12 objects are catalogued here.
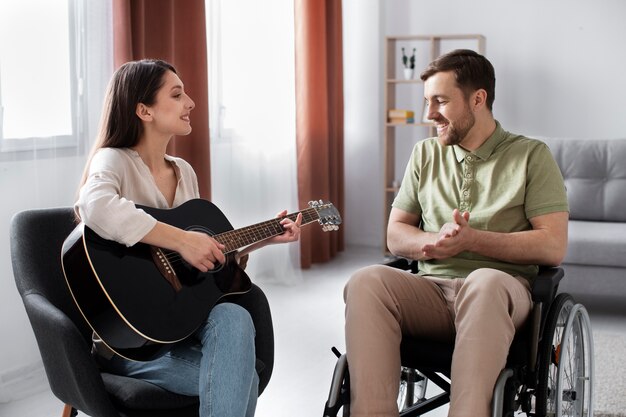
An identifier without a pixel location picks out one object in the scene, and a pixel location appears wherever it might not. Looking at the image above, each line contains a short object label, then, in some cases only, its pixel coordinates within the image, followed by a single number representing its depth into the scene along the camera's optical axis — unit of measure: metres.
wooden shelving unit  5.11
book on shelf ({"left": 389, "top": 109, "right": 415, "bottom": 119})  5.12
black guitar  1.57
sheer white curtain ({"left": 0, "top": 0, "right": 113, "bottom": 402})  2.62
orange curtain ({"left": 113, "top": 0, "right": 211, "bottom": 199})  2.96
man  1.71
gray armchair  1.54
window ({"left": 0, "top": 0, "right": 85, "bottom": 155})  2.61
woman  1.62
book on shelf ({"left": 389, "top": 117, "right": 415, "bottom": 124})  5.11
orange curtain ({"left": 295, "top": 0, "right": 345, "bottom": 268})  4.71
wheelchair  1.70
